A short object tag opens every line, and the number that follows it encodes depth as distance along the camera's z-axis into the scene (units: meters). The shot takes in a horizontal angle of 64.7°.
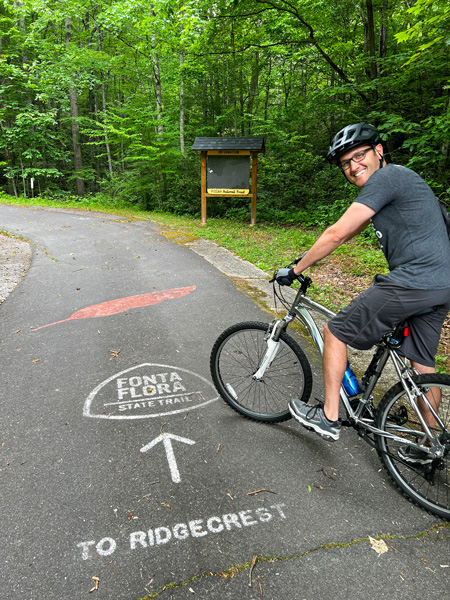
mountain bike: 2.17
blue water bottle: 2.52
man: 2.09
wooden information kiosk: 11.68
